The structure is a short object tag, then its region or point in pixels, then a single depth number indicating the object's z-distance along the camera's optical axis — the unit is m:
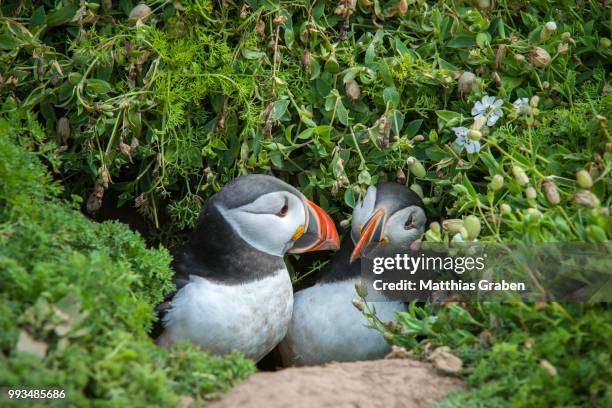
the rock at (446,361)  5.98
